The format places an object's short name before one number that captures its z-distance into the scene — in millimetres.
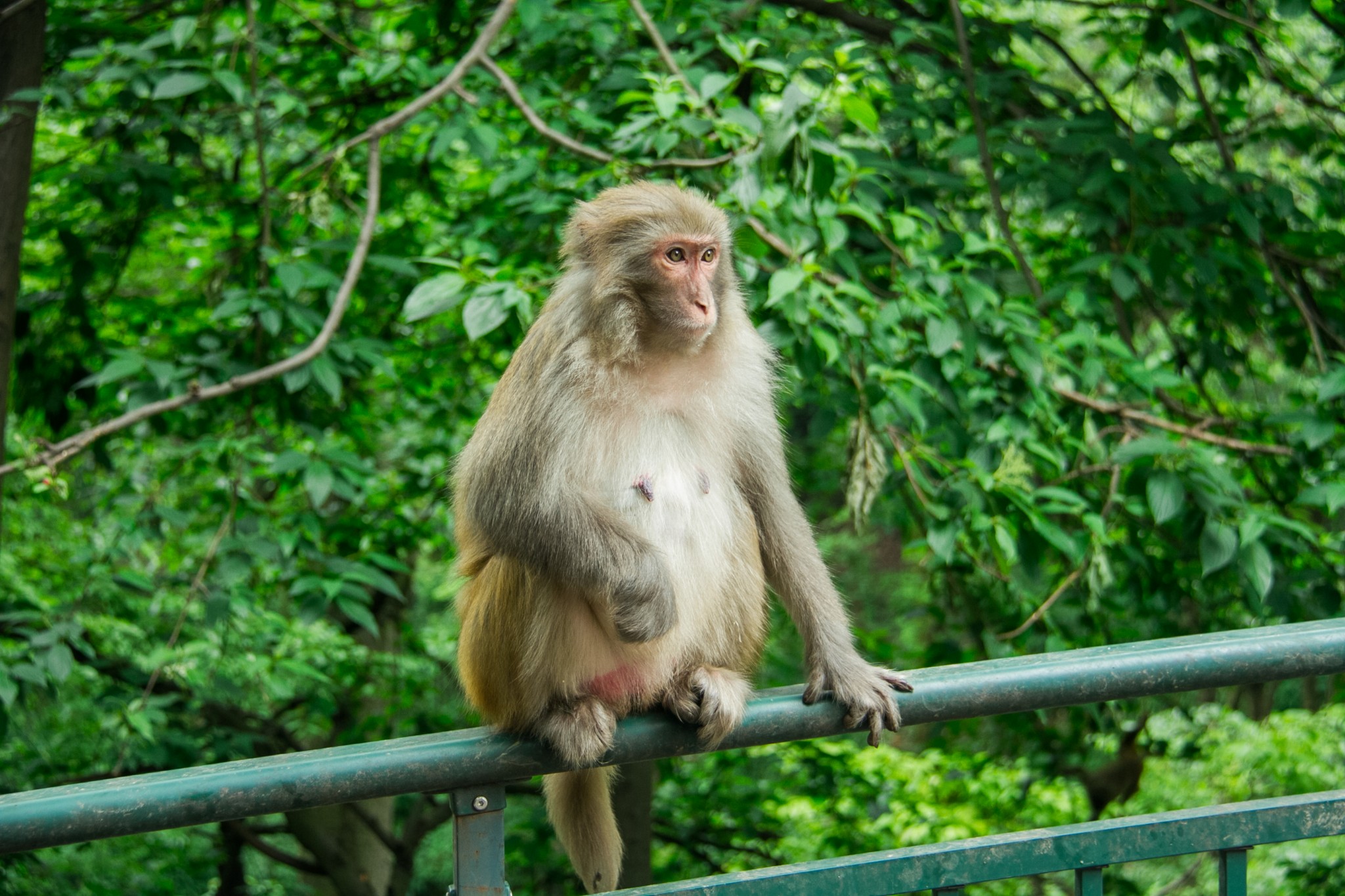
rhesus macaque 5133
